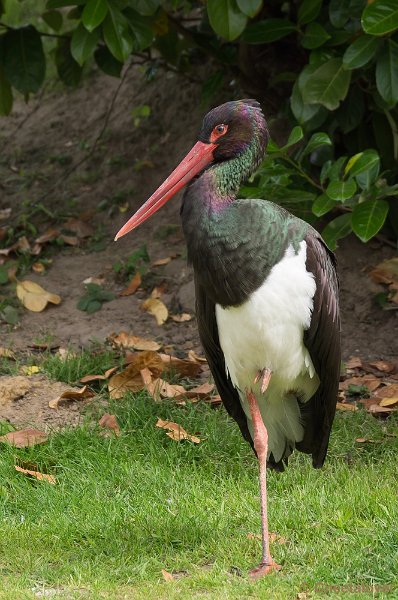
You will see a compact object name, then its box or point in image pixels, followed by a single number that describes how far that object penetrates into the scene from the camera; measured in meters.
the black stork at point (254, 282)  8.23
